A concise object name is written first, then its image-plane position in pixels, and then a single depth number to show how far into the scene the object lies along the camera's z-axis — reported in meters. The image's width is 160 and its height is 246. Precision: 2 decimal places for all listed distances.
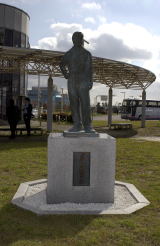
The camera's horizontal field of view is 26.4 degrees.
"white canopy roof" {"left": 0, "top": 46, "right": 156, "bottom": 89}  17.66
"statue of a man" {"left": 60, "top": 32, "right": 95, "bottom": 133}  6.29
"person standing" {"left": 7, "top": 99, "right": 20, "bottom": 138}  15.08
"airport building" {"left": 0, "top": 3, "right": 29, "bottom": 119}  27.75
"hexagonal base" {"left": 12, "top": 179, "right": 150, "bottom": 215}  5.51
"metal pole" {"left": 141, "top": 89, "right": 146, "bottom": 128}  26.85
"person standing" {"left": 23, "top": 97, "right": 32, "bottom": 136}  16.44
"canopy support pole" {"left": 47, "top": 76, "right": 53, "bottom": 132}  20.75
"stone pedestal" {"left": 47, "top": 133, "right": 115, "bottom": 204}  5.91
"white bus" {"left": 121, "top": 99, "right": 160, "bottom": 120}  43.69
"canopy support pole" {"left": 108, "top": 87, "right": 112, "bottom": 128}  27.16
